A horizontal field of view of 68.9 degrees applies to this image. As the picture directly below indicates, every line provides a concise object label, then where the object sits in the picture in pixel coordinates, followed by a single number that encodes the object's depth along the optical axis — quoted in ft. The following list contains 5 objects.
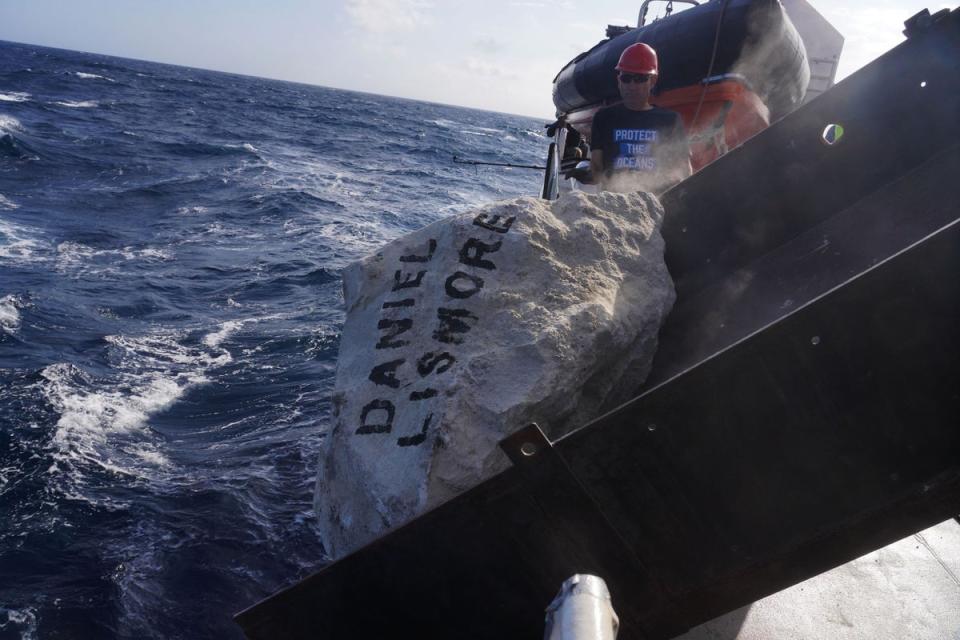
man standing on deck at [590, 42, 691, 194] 12.91
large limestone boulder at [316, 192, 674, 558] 7.47
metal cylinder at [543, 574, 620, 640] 3.93
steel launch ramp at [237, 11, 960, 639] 5.26
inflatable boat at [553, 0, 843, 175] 19.11
